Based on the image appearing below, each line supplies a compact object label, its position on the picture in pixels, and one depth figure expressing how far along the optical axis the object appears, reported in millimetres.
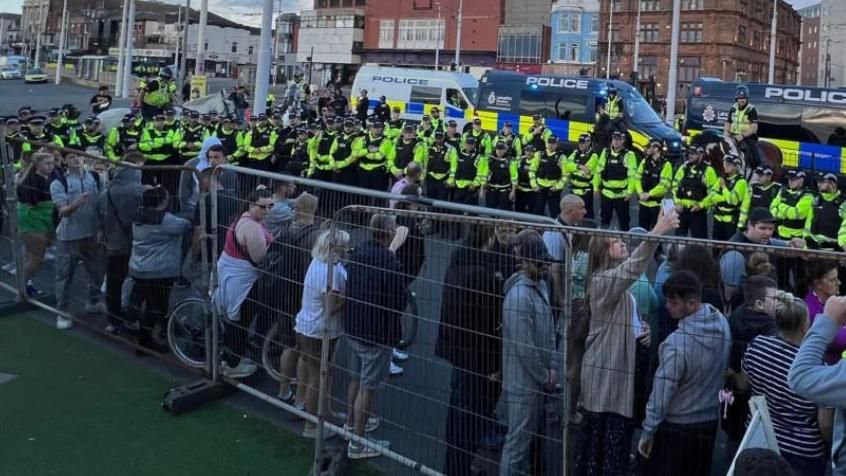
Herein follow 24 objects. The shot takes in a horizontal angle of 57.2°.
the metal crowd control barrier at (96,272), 6500
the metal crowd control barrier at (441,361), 3873
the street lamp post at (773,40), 39688
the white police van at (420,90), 28672
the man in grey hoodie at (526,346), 3979
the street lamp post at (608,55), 74312
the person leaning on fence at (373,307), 4668
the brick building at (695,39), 75375
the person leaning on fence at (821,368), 2996
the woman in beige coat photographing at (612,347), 3877
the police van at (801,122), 20562
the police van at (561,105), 22219
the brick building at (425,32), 78062
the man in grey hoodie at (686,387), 3801
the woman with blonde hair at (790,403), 3580
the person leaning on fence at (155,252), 6695
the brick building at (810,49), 120562
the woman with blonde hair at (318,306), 4840
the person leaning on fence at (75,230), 7699
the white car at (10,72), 74000
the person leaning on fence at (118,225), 7043
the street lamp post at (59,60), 66375
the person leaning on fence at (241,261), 5824
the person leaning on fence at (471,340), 4168
